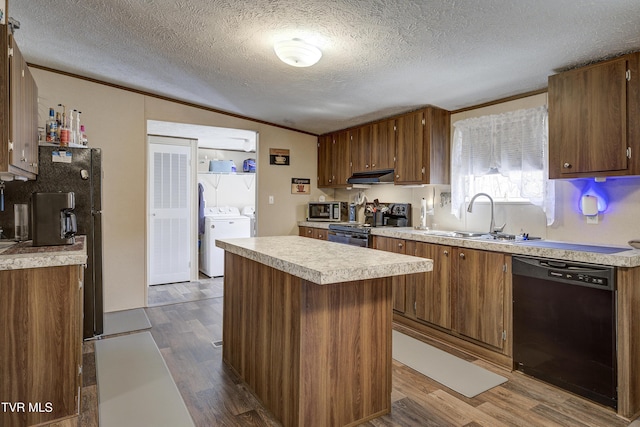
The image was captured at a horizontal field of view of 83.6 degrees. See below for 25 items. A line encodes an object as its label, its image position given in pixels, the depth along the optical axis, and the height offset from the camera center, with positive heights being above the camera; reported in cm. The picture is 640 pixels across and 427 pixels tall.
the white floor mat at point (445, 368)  243 -118
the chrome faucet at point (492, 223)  331 -12
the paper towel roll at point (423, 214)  409 -4
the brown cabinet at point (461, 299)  274 -77
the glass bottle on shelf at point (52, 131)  306 +68
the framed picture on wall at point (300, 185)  543 +38
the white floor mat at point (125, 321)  344 -114
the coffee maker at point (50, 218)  228 -5
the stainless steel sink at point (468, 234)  331 -22
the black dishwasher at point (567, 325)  217 -76
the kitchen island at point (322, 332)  176 -65
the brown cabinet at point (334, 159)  504 +76
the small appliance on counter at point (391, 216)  435 -7
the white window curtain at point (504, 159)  308 +49
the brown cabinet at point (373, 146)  426 +81
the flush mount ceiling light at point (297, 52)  243 +109
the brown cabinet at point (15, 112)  186 +57
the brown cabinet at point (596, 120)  233 +63
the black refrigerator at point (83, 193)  294 +14
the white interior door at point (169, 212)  512 -3
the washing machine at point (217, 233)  570 -38
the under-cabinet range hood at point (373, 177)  425 +42
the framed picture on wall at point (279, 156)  521 +79
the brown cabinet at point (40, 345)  190 -75
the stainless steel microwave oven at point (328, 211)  519 -1
